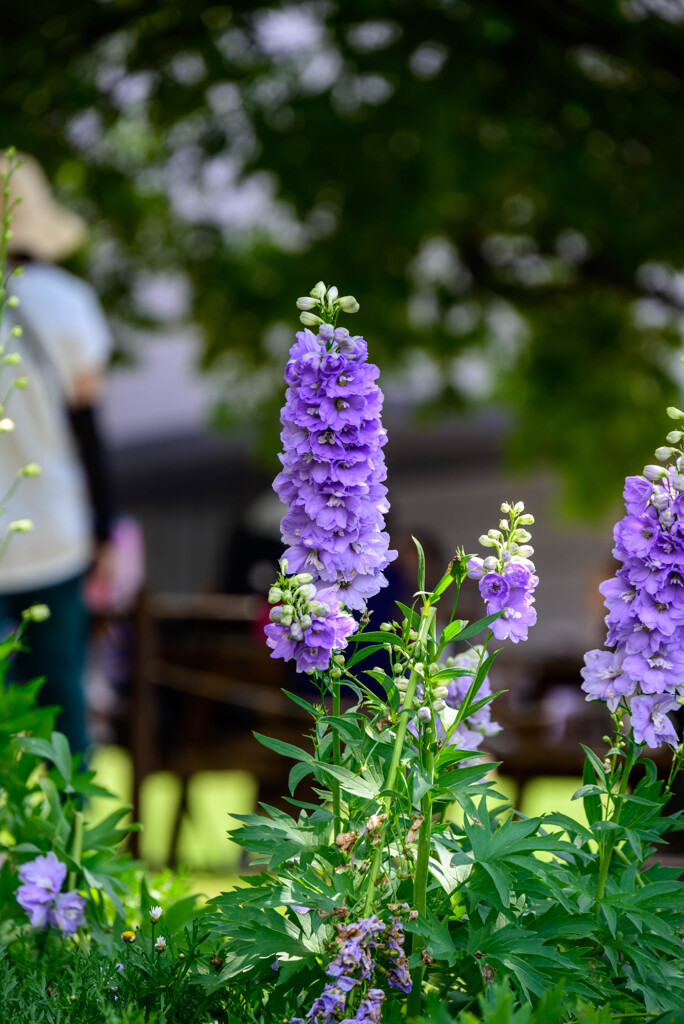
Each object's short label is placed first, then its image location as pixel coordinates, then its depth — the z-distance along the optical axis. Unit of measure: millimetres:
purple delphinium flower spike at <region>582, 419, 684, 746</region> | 2683
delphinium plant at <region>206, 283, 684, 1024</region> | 2645
